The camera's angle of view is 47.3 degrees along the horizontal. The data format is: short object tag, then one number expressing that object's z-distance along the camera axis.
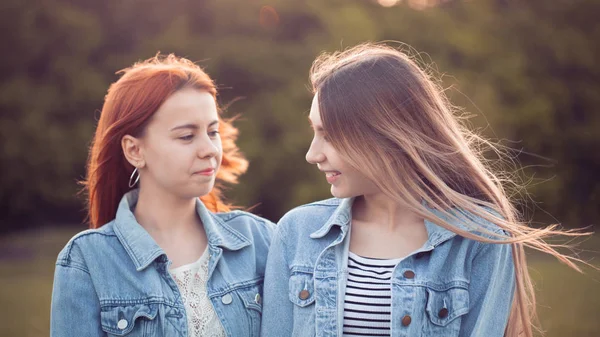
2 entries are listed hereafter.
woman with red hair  2.69
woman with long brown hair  2.53
